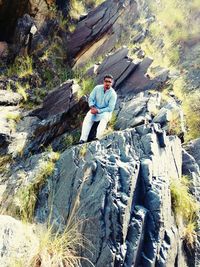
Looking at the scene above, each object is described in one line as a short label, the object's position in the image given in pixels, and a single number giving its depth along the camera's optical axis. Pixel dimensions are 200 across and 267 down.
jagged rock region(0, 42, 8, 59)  10.11
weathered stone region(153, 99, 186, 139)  7.50
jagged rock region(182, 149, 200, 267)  5.79
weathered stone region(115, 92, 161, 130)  7.75
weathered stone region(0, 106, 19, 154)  7.57
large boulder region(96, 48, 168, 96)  9.65
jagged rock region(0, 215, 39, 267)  4.43
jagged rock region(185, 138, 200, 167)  7.30
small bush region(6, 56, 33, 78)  9.83
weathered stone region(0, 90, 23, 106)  8.69
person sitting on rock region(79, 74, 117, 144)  7.43
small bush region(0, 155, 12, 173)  7.14
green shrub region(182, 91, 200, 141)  9.02
